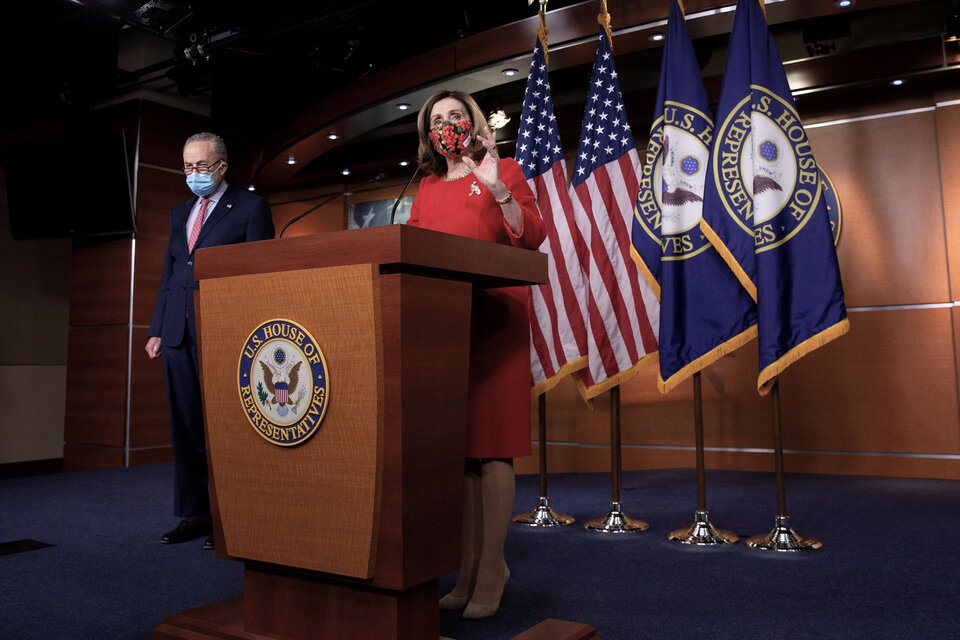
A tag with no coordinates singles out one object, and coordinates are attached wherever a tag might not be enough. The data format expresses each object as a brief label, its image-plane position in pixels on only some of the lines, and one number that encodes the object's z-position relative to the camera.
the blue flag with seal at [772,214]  2.77
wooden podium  1.31
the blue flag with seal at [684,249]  2.97
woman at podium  1.83
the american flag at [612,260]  3.38
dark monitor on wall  6.21
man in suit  2.85
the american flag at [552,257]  3.50
